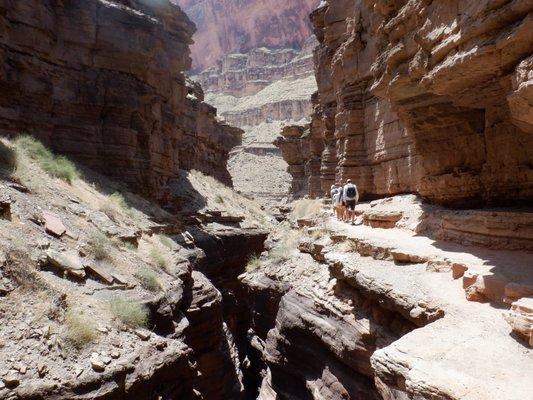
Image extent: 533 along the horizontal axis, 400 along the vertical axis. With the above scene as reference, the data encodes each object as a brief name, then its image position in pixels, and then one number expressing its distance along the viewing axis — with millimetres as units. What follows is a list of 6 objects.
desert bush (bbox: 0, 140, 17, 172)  9906
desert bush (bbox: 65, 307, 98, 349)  5750
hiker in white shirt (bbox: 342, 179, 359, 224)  12190
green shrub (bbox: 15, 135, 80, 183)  11983
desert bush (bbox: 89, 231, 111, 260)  8586
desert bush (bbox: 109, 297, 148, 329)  6844
